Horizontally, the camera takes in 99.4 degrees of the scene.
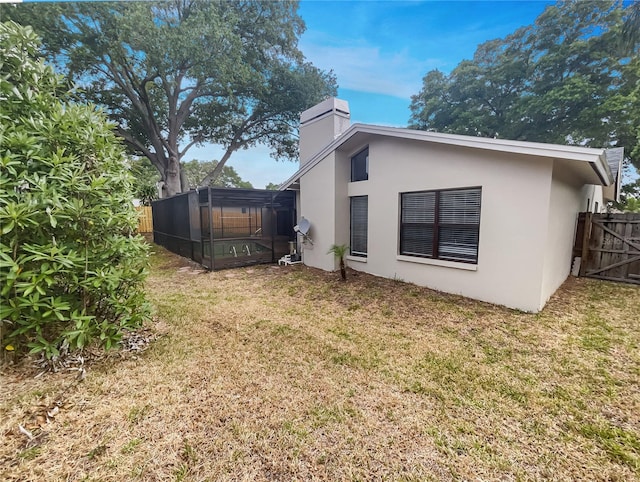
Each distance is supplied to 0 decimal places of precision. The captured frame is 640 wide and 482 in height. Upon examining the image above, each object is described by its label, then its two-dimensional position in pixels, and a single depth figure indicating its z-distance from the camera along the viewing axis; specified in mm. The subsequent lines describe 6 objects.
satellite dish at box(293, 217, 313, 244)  8367
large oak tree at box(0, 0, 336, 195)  10805
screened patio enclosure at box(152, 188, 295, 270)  8234
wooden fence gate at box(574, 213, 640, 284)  6566
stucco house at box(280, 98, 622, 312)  4648
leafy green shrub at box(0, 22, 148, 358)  2559
